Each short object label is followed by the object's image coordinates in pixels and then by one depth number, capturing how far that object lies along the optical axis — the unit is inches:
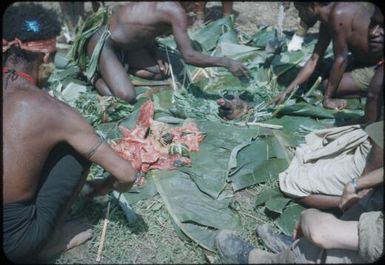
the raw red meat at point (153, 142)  130.7
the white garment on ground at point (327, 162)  110.1
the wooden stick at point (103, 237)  105.4
